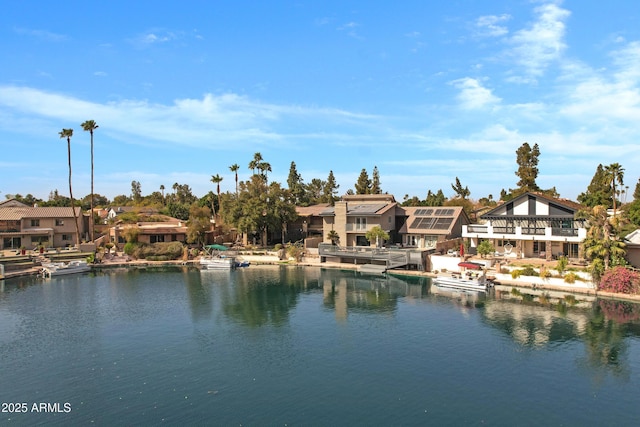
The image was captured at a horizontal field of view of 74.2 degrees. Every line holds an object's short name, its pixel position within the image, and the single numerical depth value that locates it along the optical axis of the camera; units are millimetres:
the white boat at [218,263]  61438
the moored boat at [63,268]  55375
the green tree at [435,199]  92625
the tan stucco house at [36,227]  68375
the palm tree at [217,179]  85562
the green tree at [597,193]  71000
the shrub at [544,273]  43656
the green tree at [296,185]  101869
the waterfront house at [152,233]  70625
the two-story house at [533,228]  49312
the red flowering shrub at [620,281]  38938
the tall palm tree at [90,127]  74188
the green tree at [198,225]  70750
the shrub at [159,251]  67062
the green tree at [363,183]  98500
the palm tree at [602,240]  40531
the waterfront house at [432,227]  61812
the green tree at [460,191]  105475
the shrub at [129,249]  67625
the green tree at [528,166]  75312
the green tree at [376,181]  100688
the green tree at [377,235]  60344
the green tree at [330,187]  108238
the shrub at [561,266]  43312
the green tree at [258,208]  69206
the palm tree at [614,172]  53469
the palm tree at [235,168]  84100
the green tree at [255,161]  82750
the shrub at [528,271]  45125
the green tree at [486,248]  50588
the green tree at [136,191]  150512
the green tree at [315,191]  109062
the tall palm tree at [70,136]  72400
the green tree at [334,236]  66312
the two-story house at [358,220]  64250
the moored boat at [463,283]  44781
